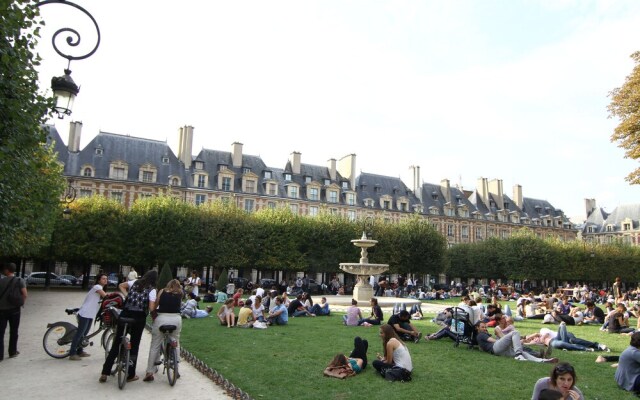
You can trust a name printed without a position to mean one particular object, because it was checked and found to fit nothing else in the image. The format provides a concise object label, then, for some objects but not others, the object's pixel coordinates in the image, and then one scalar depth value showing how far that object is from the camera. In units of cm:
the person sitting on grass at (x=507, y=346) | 1057
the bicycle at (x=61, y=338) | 978
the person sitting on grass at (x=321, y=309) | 1967
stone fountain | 2617
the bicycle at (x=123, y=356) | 767
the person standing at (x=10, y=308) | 940
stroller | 1210
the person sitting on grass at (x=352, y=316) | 1623
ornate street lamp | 664
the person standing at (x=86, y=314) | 952
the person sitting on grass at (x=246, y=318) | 1513
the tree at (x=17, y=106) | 710
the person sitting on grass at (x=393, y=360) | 836
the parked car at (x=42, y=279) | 4012
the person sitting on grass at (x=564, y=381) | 525
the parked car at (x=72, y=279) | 4159
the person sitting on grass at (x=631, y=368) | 792
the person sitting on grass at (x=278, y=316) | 1587
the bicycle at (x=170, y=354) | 795
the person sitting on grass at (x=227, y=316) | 1527
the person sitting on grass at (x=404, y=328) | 1257
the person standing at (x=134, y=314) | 804
